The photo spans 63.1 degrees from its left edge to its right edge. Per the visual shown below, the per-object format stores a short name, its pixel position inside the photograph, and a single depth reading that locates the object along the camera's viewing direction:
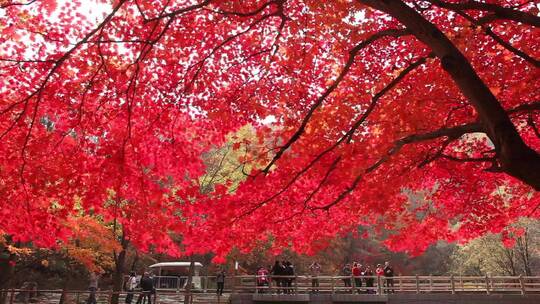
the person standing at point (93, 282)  19.00
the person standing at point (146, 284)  17.42
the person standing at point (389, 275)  19.22
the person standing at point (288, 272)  18.72
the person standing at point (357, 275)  18.80
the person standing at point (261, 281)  18.97
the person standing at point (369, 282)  19.02
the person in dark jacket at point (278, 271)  18.55
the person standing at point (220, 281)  20.45
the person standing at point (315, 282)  19.28
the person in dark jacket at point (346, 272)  20.10
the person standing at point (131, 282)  20.34
